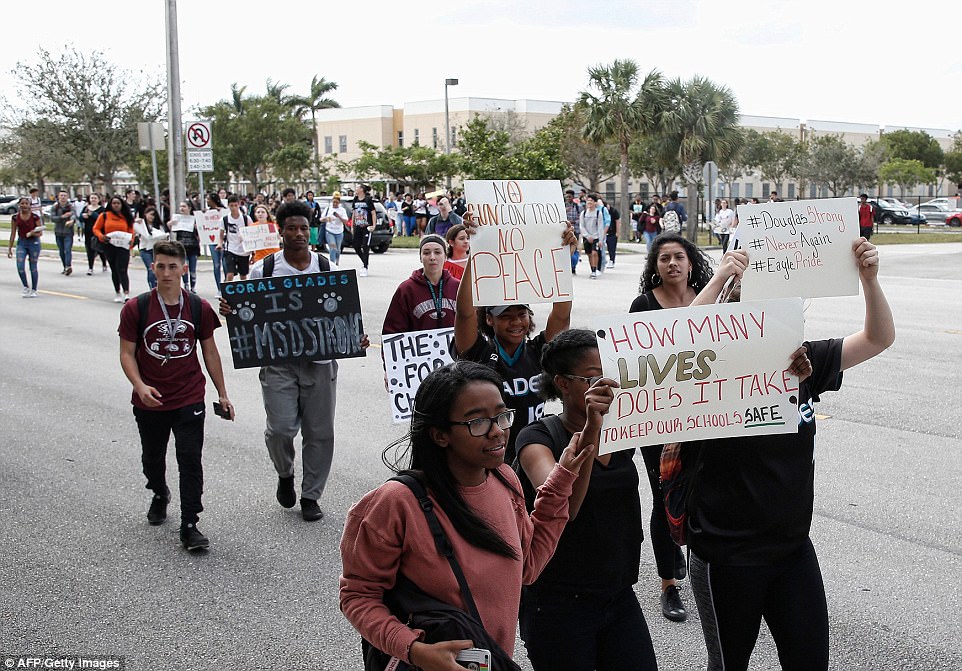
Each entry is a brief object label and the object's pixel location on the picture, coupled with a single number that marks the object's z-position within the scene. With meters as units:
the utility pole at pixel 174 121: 21.86
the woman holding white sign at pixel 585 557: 3.17
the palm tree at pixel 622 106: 37.69
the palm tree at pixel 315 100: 74.38
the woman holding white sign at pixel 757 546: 3.25
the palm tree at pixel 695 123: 37.91
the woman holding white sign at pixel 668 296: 4.86
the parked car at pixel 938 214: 46.59
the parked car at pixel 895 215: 48.06
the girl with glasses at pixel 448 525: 2.54
